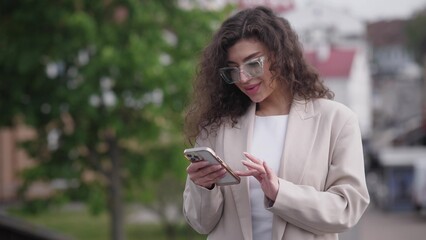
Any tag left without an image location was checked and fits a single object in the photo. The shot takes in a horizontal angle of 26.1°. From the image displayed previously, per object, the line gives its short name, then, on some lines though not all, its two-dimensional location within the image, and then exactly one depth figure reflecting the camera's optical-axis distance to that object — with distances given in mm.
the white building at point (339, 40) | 18508
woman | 2791
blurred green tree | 12242
